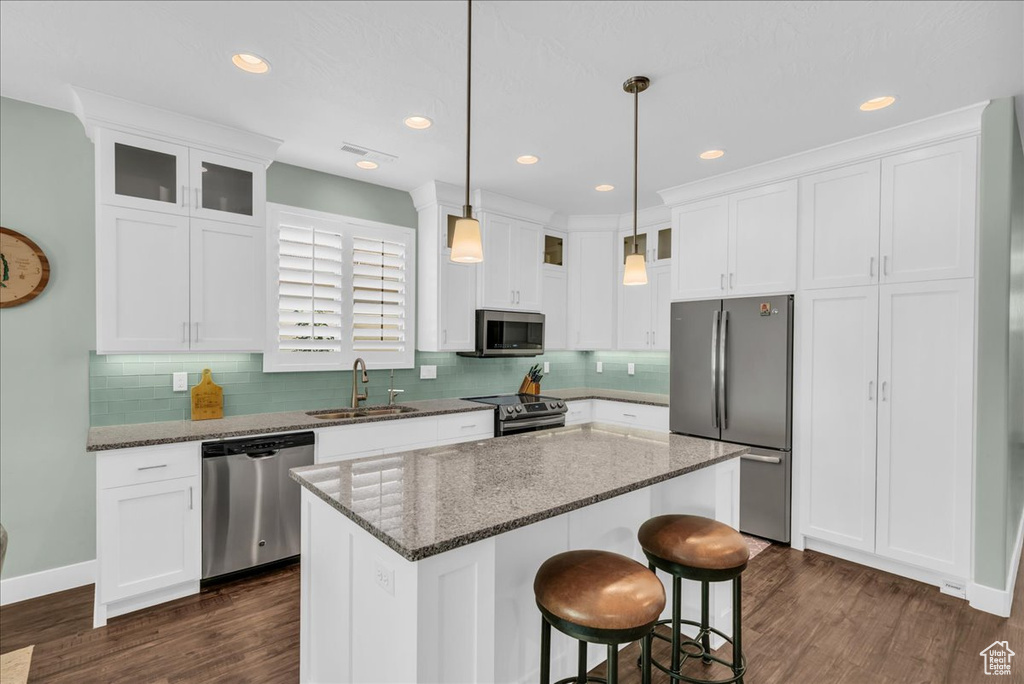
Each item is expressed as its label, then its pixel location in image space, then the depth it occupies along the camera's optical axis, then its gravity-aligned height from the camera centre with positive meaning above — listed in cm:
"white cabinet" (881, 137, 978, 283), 270 +74
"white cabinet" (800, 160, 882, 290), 307 +74
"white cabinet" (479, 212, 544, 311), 433 +69
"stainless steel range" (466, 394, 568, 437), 399 -61
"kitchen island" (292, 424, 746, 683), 131 -66
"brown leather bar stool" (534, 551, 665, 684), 139 -76
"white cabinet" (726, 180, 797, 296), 343 +73
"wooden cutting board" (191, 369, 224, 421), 311 -39
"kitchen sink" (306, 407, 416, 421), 357 -55
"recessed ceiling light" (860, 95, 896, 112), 255 +125
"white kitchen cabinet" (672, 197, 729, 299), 380 +73
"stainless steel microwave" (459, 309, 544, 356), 428 +5
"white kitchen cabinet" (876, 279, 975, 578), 270 -47
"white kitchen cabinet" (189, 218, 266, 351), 292 +32
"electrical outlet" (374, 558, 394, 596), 137 -68
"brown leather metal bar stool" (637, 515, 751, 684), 178 -78
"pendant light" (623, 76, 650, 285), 237 +38
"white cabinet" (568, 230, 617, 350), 505 +51
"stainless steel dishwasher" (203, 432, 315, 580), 277 -96
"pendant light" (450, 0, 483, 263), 191 +39
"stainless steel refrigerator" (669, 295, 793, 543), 339 -36
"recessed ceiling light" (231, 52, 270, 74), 219 +124
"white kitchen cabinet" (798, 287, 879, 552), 306 -46
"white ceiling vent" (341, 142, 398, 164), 322 +125
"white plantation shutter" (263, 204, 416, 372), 346 +35
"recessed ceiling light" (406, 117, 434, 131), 280 +125
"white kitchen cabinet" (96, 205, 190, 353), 263 +31
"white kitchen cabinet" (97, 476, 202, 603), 247 -104
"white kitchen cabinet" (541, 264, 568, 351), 493 +32
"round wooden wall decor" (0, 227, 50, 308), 261 +36
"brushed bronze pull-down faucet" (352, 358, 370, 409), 372 -36
